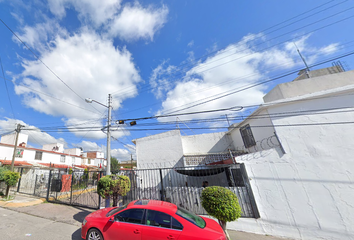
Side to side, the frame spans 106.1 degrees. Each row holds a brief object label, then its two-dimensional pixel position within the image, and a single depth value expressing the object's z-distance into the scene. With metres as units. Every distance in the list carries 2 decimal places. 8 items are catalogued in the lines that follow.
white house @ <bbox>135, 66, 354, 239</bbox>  5.78
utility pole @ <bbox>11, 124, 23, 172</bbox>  14.78
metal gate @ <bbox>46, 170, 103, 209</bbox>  8.88
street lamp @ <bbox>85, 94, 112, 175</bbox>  8.13
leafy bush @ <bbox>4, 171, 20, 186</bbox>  10.21
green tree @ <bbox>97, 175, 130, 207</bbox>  6.66
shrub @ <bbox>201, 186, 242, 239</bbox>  4.69
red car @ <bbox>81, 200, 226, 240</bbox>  3.57
